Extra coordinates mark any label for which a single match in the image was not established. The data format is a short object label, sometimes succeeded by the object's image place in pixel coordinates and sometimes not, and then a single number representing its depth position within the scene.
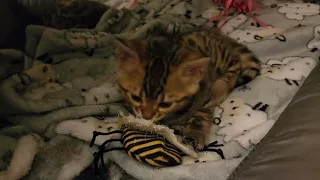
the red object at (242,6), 0.40
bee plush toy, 0.25
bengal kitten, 0.28
